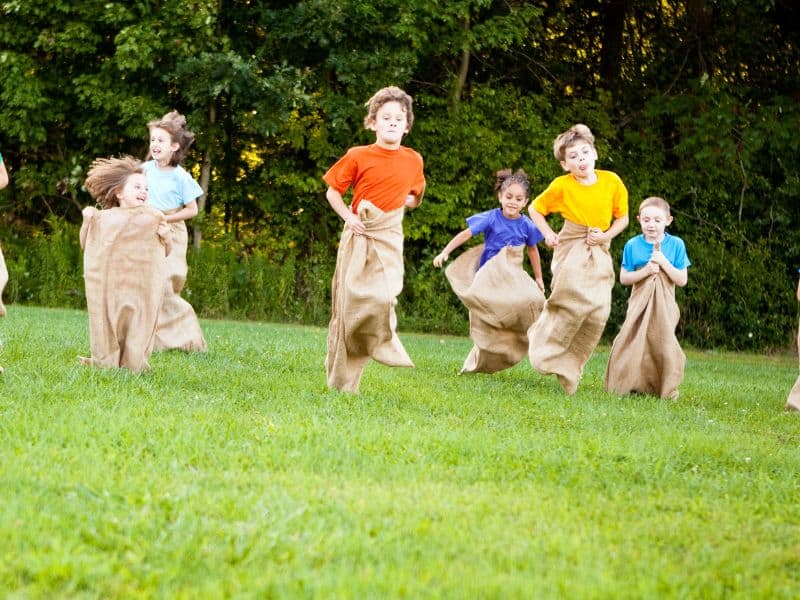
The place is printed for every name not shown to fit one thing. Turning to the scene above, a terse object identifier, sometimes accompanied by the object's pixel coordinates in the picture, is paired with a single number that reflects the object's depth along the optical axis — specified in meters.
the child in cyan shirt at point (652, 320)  10.02
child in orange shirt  8.20
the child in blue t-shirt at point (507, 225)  10.98
